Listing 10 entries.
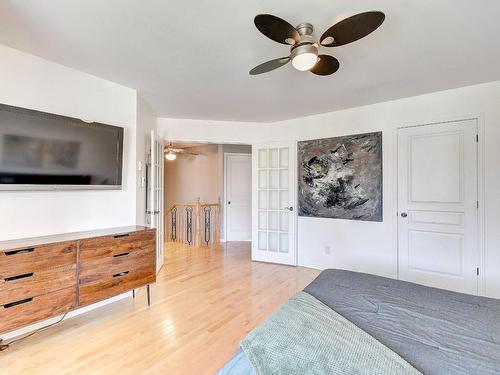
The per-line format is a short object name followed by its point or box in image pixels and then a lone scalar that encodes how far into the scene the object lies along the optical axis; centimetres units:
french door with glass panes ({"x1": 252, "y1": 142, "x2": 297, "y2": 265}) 425
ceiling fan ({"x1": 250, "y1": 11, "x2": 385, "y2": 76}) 144
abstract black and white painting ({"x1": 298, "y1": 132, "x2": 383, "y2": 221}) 351
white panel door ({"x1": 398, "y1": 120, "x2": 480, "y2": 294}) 294
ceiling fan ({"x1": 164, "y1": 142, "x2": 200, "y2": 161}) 575
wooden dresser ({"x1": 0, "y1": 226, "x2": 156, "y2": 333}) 185
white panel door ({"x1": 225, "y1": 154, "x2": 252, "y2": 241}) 624
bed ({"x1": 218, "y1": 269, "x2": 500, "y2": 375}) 96
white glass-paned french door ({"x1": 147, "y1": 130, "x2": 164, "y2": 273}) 320
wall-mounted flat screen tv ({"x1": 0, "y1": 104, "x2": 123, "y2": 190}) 211
